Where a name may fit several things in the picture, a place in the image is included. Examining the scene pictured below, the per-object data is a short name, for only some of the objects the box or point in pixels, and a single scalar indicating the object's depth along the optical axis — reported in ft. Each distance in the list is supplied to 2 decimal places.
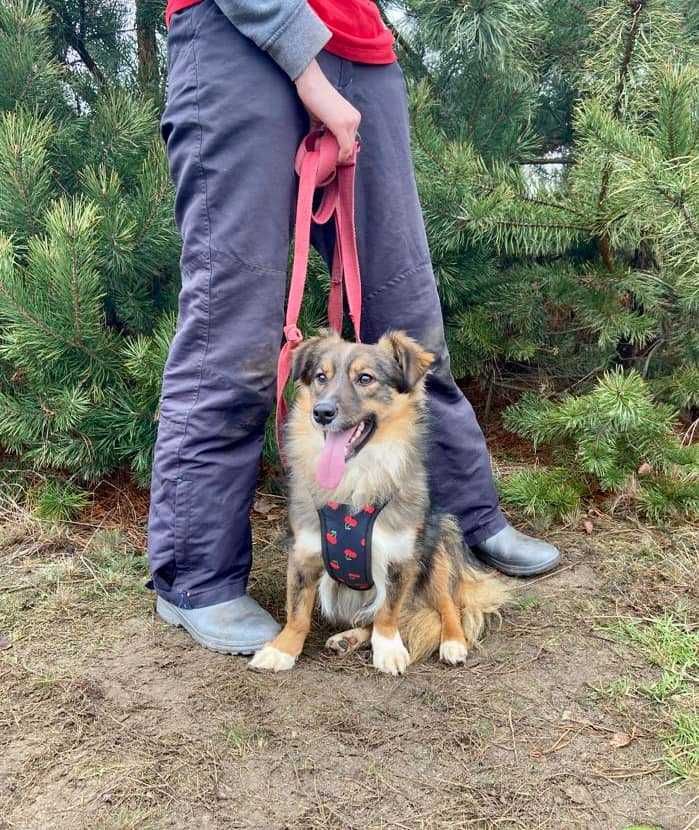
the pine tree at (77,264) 9.43
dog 7.53
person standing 7.05
